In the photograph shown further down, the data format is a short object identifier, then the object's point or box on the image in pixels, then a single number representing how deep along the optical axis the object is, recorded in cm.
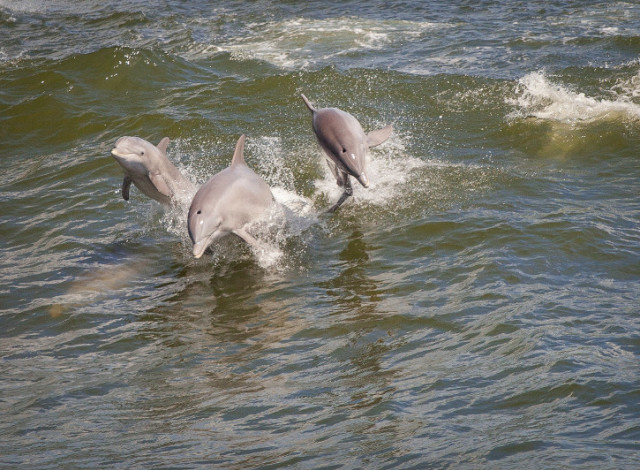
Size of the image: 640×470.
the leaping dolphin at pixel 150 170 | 2212
